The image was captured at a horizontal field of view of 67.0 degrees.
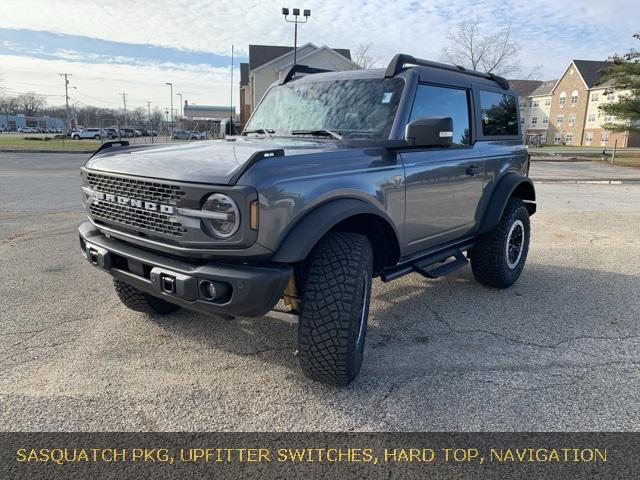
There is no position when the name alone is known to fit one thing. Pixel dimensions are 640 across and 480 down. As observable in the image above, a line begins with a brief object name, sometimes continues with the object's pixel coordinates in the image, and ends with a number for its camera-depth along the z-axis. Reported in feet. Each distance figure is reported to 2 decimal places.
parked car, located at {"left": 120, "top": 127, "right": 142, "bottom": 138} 225.02
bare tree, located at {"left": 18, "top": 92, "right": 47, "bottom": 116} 406.41
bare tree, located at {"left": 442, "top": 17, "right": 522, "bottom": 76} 134.47
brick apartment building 214.90
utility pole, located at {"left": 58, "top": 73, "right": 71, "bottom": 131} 258.08
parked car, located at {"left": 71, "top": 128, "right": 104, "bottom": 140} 195.20
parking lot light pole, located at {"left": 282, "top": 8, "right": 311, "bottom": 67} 84.38
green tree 86.43
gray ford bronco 8.21
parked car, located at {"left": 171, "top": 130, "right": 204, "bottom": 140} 206.51
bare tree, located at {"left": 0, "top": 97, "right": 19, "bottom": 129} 350.02
